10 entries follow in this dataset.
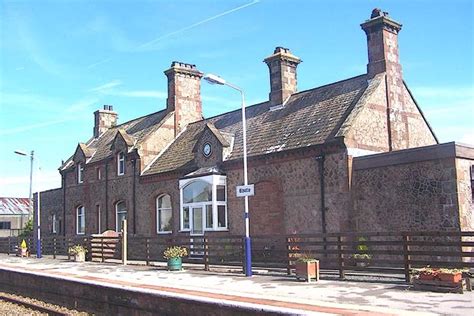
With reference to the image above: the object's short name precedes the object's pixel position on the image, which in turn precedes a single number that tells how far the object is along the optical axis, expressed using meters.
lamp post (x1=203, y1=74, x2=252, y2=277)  15.76
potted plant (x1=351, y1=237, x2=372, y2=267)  13.53
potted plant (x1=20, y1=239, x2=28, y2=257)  30.46
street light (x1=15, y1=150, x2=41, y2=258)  28.66
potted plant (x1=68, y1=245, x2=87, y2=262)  24.41
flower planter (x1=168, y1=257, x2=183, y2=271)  18.12
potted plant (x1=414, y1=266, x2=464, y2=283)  10.92
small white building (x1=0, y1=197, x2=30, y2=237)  57.81
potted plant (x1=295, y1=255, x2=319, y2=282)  13.80
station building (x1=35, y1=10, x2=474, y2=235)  16.19
